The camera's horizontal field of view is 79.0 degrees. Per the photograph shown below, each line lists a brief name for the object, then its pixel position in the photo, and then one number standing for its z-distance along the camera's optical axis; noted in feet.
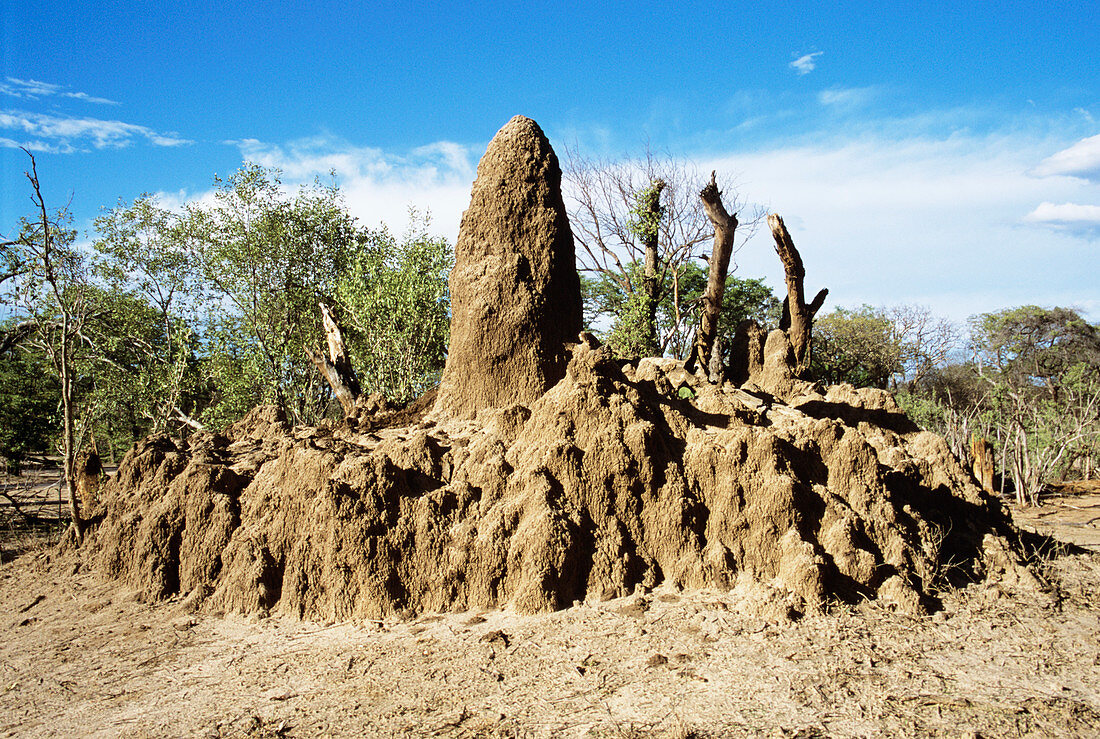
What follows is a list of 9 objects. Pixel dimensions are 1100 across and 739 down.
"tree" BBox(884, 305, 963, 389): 90.79
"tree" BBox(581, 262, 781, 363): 64.18
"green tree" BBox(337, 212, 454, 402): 37.73
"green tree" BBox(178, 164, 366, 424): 45.29
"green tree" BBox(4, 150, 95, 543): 22.12
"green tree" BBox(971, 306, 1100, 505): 36.80
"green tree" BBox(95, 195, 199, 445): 40.24
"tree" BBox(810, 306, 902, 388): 73.05
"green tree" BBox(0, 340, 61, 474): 44.65
